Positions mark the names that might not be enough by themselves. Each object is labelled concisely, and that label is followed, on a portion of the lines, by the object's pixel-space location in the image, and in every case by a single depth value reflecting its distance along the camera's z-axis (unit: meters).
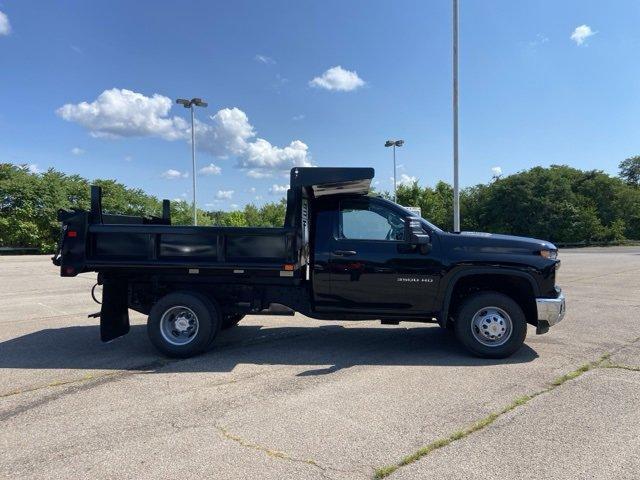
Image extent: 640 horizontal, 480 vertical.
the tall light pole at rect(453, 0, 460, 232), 17.19
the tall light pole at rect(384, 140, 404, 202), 38.31
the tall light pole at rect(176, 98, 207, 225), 29.05
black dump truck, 5.74
